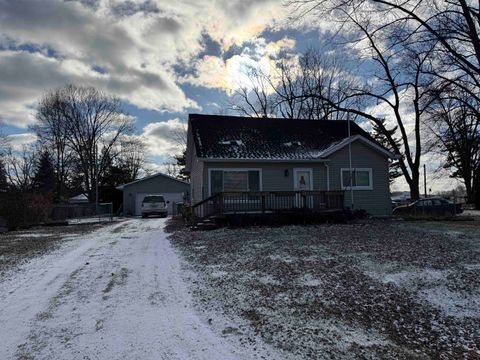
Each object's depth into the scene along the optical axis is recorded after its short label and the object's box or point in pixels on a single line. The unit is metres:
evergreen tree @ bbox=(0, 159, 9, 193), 20.41
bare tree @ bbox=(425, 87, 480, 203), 25.38
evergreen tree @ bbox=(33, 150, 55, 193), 43.97
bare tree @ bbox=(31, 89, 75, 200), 42.09
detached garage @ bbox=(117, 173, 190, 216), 35.78
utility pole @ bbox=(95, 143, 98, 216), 41.33
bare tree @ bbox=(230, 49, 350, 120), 32.25
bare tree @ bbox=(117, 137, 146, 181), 49.00
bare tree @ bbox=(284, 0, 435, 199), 25.99
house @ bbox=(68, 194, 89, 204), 47.16
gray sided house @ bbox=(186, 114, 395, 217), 16.19
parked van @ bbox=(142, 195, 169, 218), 28.30
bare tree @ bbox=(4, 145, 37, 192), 41.55
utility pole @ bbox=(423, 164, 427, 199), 54.56
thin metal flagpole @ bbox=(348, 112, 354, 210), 17.54
